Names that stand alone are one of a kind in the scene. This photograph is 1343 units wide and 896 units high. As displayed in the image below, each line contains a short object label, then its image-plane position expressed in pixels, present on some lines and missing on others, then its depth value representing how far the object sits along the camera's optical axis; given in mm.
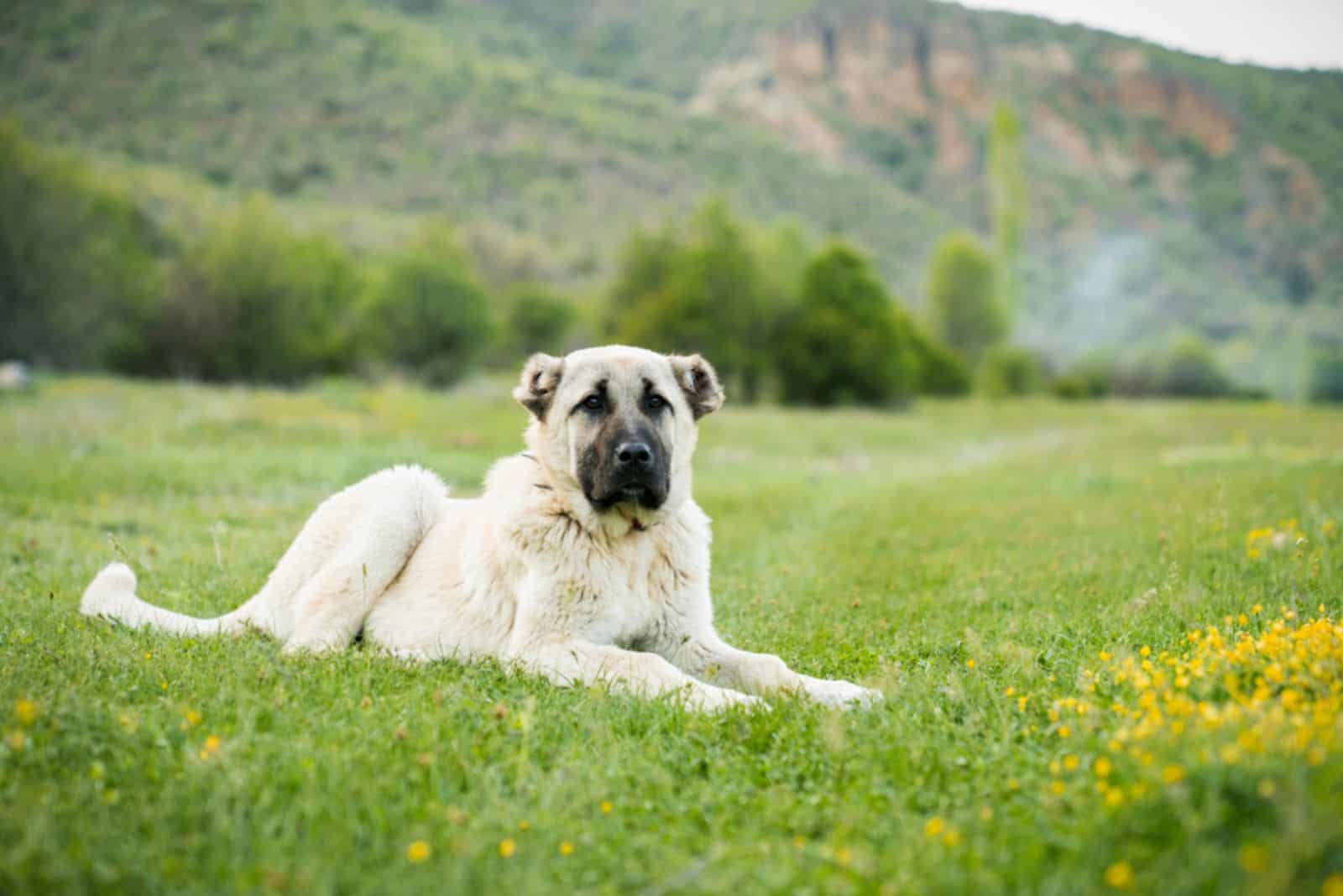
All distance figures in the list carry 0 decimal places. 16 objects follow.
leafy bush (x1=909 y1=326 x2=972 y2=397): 61625
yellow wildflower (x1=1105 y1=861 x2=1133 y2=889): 2400
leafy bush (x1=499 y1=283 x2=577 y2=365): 62594
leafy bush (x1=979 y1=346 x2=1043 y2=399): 65250
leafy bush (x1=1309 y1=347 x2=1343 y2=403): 53812
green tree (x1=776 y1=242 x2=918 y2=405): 48500
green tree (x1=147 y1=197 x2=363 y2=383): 48406
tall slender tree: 74312
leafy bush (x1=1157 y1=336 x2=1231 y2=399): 66062
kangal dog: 5281
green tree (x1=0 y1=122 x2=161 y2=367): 40031
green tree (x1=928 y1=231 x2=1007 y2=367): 70500
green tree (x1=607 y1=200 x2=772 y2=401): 47125
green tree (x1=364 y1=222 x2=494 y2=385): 48031
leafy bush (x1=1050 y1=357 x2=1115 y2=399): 67812
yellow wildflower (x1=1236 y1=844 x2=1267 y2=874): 2242
